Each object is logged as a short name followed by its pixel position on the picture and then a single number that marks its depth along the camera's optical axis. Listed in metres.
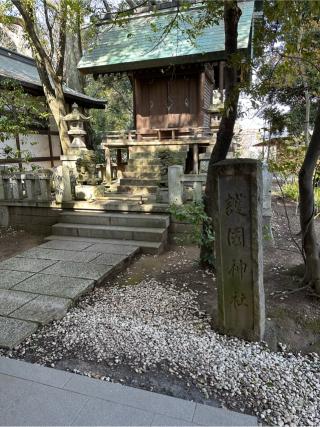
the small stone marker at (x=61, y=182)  6.71
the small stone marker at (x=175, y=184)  5.80
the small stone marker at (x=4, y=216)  7.05
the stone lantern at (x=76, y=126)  7.87
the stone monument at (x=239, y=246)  2.62
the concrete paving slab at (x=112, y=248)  5.20
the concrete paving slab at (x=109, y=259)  4.71
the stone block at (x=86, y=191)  7.13
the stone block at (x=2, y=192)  7.02
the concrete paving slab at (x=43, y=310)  3.21
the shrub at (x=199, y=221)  4.12
